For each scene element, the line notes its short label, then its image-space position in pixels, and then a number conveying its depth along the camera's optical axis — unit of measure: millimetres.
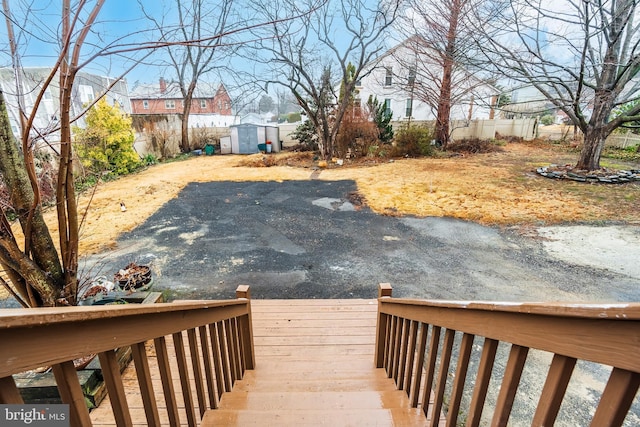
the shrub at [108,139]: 9875
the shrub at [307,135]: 16172
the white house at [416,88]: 13656
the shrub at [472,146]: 15647
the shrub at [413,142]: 14102
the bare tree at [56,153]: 1677
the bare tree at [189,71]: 14995
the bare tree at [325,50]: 11297
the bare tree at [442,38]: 8688
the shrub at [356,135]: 13828
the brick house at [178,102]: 15674
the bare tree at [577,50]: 7652
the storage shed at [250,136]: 16386
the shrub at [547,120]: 27314
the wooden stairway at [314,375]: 1631
